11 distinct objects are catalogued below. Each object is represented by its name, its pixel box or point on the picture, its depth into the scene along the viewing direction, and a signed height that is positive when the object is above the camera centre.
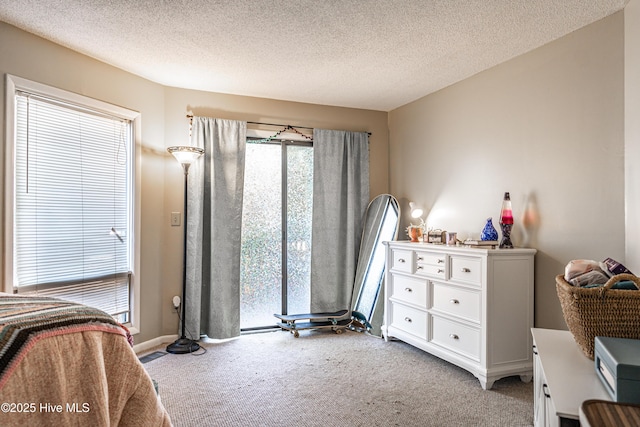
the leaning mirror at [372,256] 4.18 -0.49
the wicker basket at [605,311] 1.31 -0.34
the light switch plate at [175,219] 3.77 -0.07
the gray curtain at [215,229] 3.75 -0.17
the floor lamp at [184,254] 3.43 -0.41
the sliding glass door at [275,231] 4.14 -0.21
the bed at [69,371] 1.05 -0.47
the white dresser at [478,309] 2.73 -0.73
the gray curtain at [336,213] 4.29 -0.01
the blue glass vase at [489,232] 3.02 -0.16
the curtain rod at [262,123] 3.84 +0.94
